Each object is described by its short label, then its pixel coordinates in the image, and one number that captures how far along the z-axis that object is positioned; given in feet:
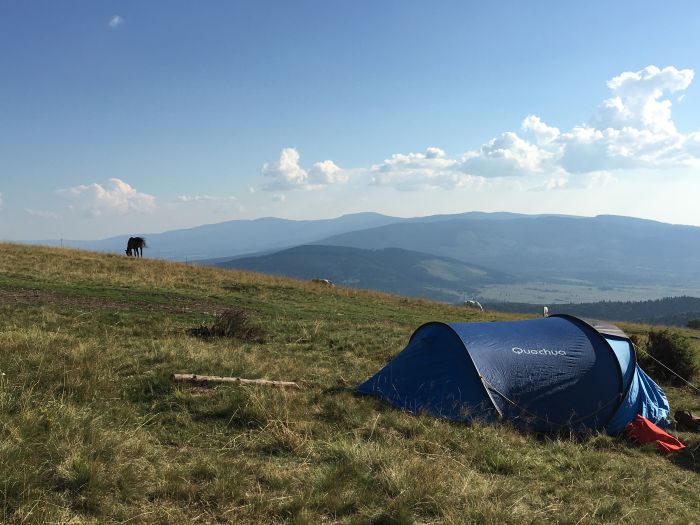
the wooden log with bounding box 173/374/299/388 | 28.81
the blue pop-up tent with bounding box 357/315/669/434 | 29.96
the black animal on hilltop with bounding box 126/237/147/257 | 136.15
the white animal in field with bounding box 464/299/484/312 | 170.95
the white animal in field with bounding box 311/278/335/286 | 129.37
